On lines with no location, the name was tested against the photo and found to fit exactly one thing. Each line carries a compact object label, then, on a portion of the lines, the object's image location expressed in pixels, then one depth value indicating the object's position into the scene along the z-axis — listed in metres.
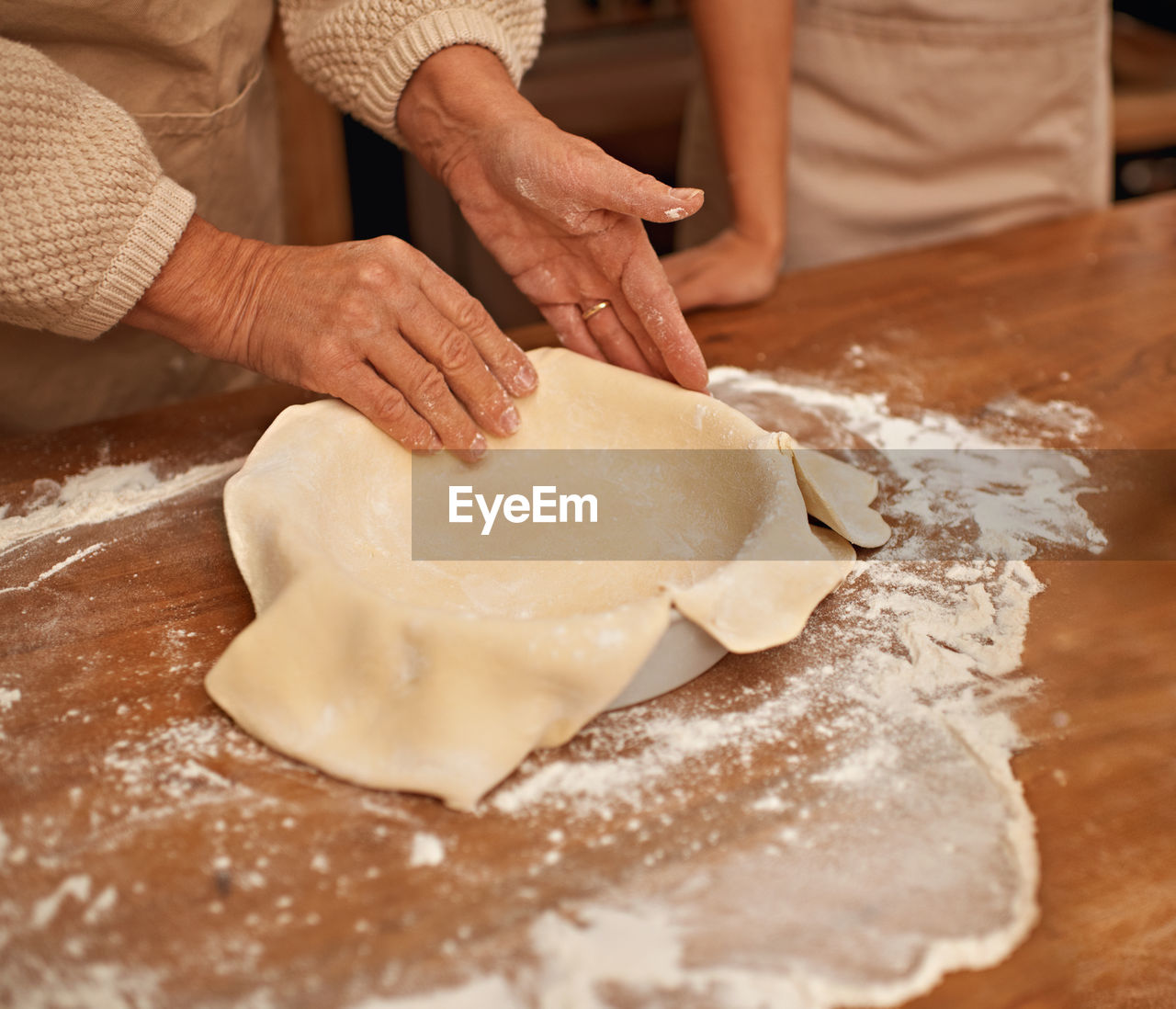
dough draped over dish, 0.80
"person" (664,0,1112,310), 1.64
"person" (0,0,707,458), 1.03
